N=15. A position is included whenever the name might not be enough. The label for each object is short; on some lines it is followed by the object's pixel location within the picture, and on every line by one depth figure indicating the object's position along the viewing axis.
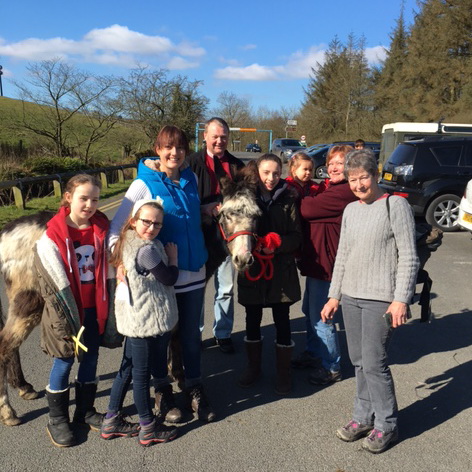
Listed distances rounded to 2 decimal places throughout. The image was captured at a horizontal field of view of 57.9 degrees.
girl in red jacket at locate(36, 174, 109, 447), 2.65
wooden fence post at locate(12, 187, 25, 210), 10.55
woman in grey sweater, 2.52
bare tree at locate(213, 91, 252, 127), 54.69
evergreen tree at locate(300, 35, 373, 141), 38.97
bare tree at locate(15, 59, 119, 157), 19.92
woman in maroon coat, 3.31
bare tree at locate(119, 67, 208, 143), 25.58
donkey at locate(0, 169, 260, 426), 2.96
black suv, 9.30
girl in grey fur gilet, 2.62
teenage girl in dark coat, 3.19
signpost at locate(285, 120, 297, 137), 48.03
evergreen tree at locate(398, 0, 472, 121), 24.53
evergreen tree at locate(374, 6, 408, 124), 30.31
